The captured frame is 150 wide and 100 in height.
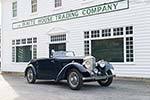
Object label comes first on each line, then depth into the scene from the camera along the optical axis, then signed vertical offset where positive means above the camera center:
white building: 14.52 +1.13
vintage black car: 10.74 -0.84
